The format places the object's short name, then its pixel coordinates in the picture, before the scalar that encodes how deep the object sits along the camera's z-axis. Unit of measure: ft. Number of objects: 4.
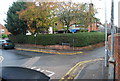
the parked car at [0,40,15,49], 49.25
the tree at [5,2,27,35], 52.60
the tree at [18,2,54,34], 43.01
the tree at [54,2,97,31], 42.75
